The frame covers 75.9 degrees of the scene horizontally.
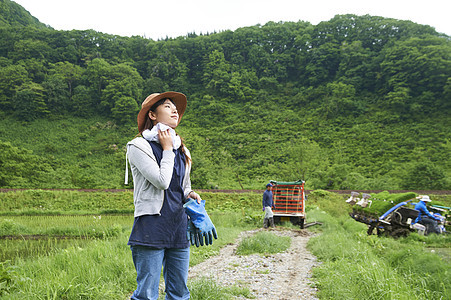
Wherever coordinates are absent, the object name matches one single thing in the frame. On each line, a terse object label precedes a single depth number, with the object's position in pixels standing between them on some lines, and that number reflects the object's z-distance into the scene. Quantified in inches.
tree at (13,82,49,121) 2315.5
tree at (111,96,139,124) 2468.0
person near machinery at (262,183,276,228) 460.1
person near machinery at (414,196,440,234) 381.1
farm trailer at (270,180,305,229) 508.7
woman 72.4
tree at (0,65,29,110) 2438.5
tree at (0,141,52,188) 1289.4
